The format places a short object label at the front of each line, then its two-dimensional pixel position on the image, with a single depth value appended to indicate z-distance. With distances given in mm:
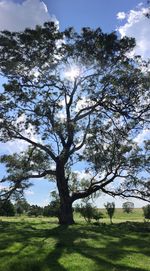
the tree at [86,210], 21126
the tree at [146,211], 24454
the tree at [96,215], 20596
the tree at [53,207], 19631
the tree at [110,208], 20745
